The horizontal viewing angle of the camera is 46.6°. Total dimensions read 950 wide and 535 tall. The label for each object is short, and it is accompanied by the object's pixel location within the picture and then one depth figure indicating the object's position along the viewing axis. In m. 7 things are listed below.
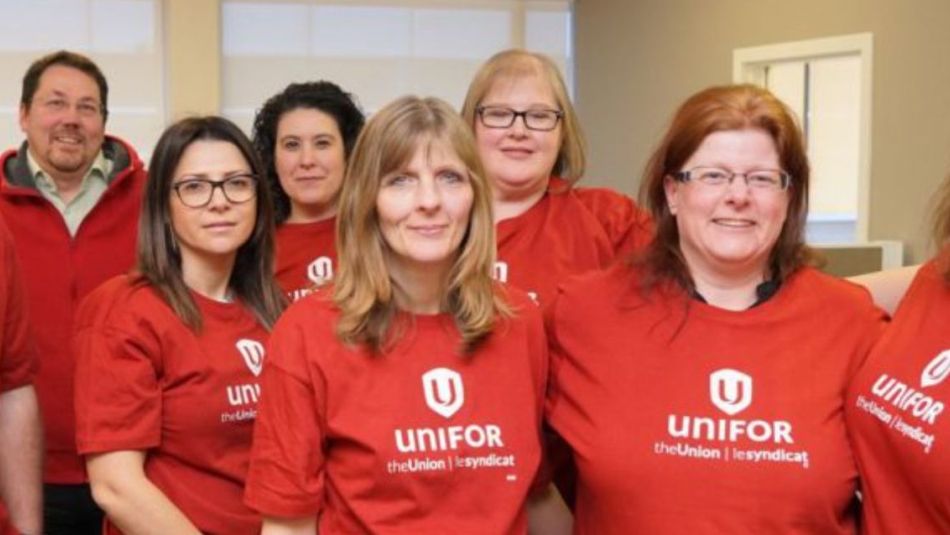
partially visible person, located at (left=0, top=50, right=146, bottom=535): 2.75
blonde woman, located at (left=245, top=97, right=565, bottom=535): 1.76
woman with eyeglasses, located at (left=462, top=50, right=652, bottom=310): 2.52
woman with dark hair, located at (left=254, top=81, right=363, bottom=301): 2.81
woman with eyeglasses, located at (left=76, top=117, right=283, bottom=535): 1.99
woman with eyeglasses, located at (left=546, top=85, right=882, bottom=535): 1.78
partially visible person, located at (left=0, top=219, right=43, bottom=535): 2.09
